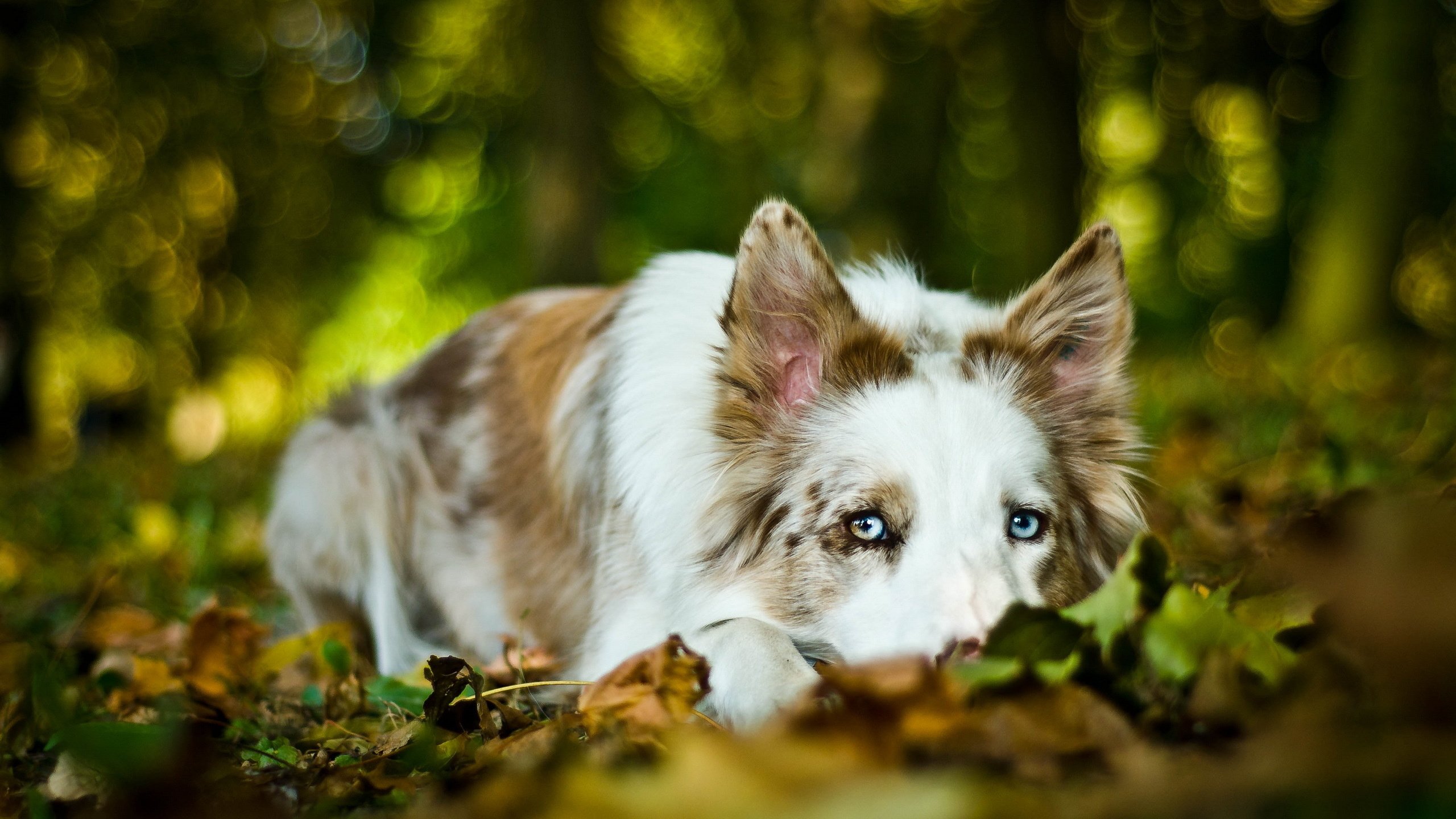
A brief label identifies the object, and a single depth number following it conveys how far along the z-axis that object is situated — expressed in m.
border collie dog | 2.46
